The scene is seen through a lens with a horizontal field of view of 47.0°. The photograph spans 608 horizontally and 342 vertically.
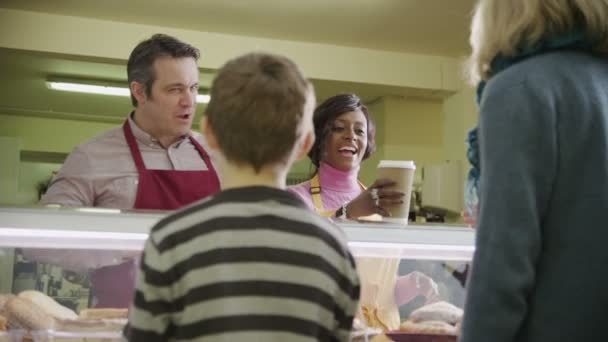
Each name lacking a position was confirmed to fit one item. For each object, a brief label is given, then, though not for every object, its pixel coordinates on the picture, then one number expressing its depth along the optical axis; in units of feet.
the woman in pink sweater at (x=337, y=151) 8.59
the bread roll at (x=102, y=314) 4.88
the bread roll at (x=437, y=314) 5.51
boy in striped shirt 3.29
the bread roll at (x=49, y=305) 4.79
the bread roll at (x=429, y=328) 5.36
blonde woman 3.61
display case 4.60
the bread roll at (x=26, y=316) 4.72
